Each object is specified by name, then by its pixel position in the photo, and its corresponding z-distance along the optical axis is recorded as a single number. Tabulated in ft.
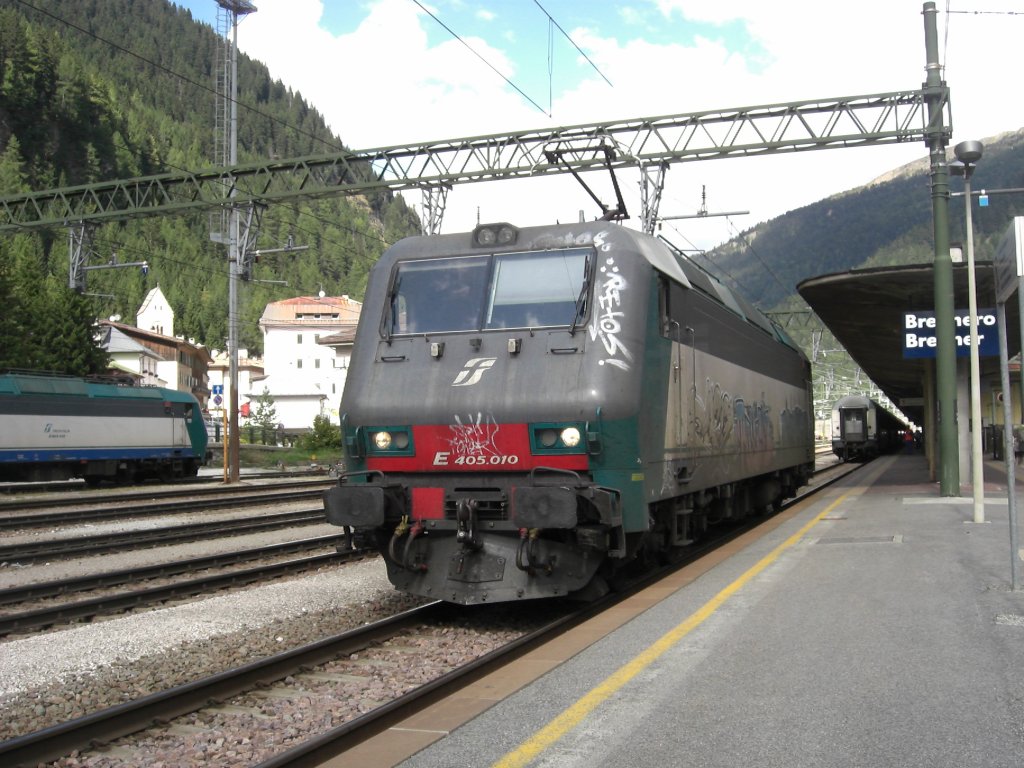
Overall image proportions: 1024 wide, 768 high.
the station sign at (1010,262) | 24.57
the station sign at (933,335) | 66.69
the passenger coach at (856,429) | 161.79
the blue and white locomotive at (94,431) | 90.48
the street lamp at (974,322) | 40.57
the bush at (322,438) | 153.07
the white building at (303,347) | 327.06
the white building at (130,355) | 274.77
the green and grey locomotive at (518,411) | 25.32
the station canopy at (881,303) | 68.95
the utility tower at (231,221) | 89.25
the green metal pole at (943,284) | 58.59
